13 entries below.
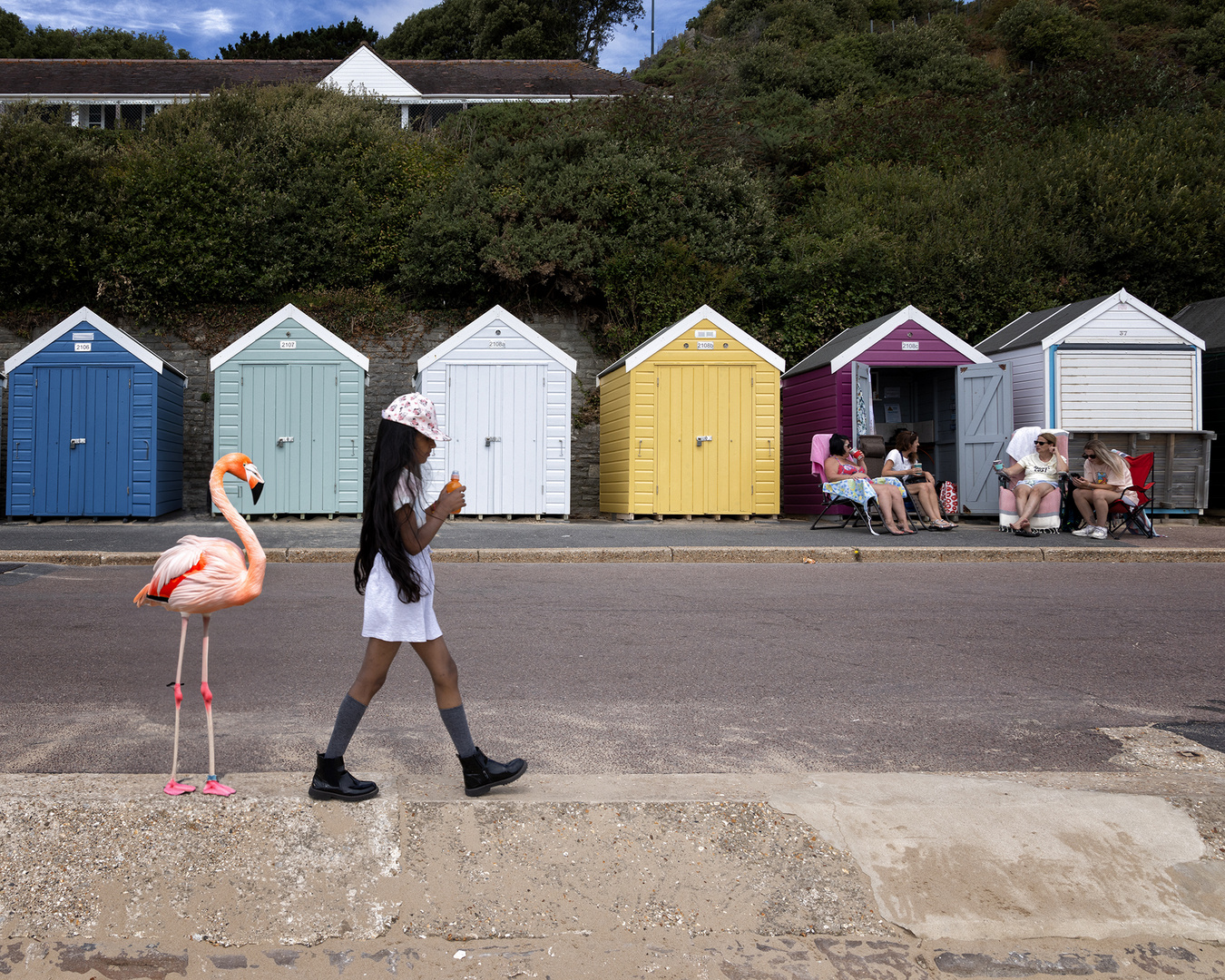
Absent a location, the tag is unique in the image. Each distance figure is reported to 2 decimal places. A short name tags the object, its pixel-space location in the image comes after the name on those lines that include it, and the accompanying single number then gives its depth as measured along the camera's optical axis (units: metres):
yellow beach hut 14.68
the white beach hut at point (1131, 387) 14.79
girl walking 3.38
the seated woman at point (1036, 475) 13.12
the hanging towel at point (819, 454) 14.12
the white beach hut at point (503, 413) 14.64
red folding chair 12.92
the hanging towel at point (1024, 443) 13.53
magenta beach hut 14.75
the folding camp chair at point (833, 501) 13.73
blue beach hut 14.10
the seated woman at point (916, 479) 13.54
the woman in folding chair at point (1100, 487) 12.88
